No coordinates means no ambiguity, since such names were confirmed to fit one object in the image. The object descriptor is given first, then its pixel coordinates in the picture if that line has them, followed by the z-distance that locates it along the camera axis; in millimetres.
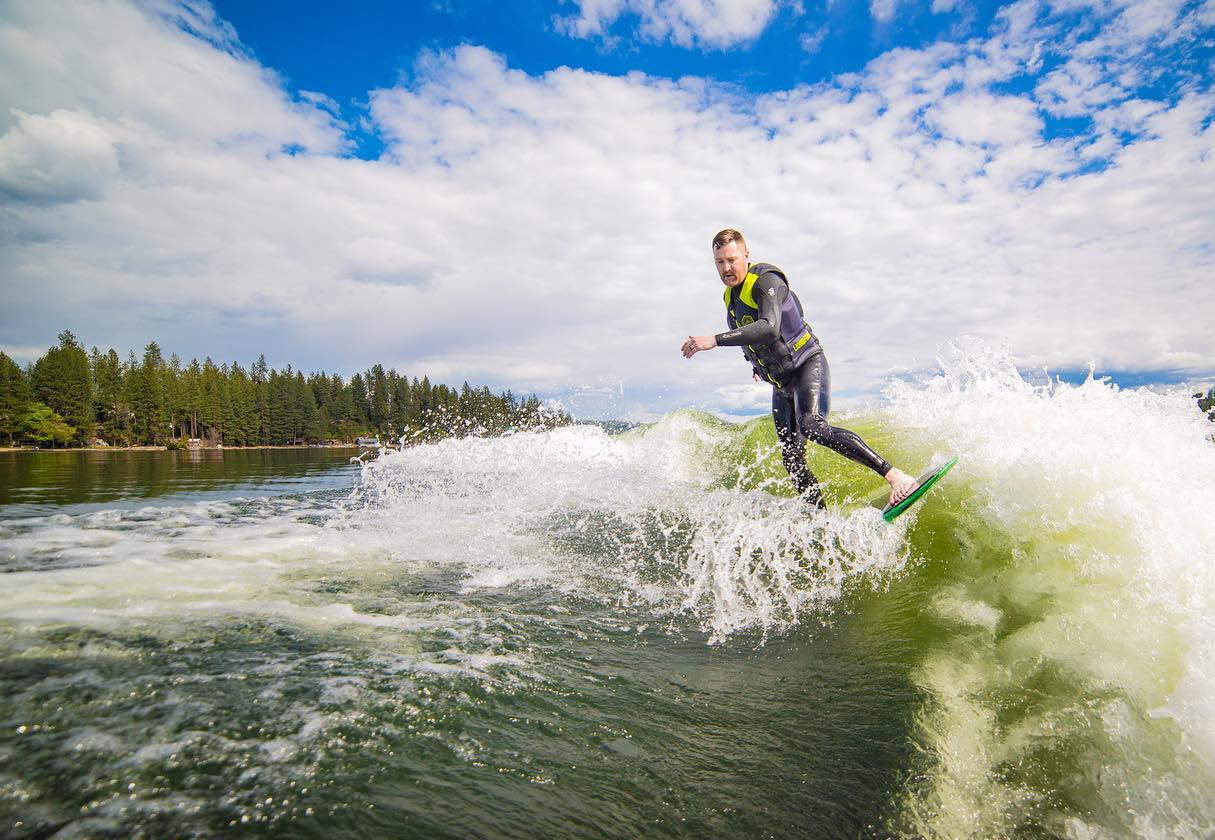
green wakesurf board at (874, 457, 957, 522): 5219
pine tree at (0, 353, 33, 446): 82044
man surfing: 6078
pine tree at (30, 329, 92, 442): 88562
